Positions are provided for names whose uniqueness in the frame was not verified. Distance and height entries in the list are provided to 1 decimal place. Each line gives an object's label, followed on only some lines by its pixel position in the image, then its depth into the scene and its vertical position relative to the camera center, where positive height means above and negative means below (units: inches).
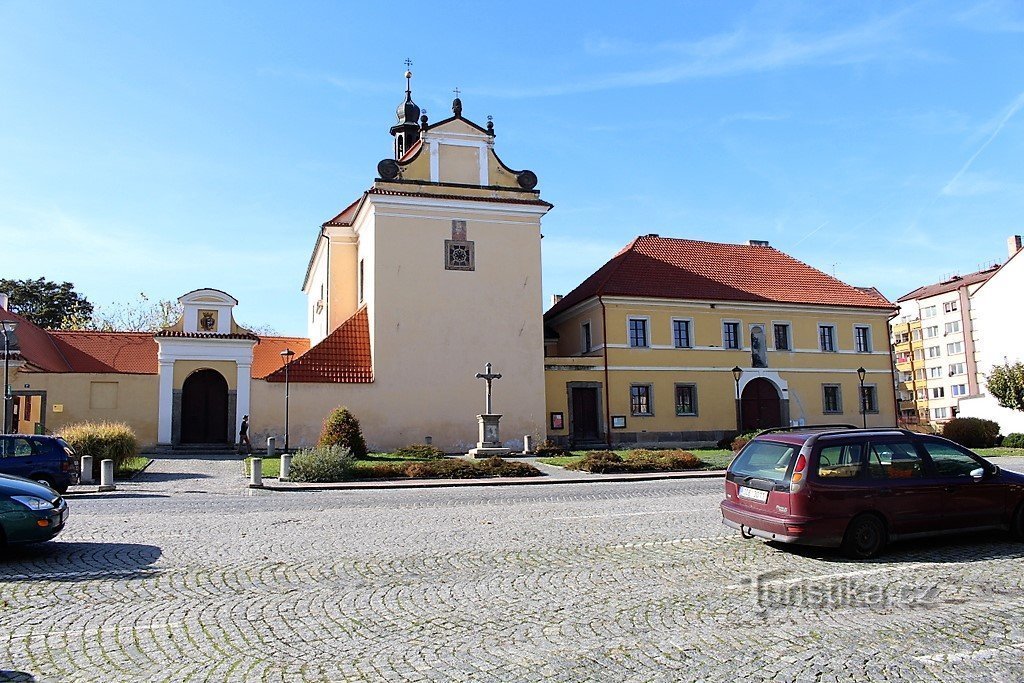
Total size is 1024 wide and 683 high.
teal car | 354.9 -32.7
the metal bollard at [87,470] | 780.0 -30.8
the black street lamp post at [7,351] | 895.2 +98.5
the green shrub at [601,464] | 920.3 -43.6
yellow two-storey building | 1422.2 +136.0
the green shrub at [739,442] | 1223.5 -30.6
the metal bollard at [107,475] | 743.4 -34.1
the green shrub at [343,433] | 995.9 -1.2
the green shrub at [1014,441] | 1318.7 -43.1
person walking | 1229.7 -9.5
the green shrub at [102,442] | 852.0 -4.2
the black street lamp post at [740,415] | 1481.3 +11.8
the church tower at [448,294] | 1288.1 +218.5
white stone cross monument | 1138.7 -9.6
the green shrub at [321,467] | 825.5 -35.0
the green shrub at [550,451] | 1174.3 -35.6
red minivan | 346.3 -31.8
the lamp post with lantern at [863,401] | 1500.1 +32.4
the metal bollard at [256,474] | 773.3 -38.4
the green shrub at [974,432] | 1307.8 -27.2
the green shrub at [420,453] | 1073.5 -31.1
